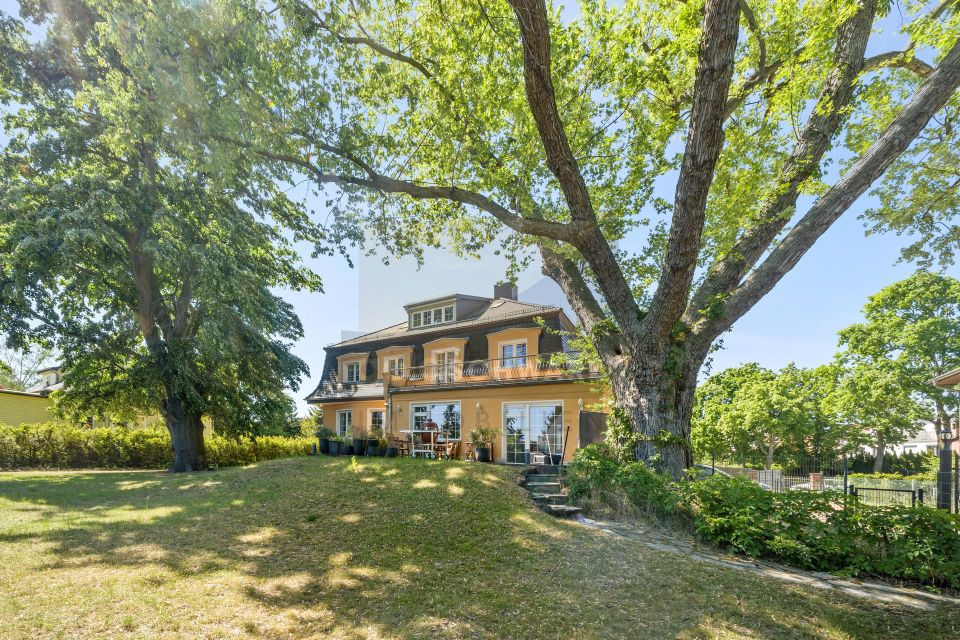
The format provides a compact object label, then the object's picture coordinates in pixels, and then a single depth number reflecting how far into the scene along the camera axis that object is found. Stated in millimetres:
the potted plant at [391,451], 14570
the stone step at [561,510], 7285
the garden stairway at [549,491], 7355
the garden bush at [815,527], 4742
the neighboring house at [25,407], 20797
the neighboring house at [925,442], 30016
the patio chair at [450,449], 14448
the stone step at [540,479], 9586
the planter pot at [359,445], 15164
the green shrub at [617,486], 6668
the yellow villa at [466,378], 15742
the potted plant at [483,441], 14633
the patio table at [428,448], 14449
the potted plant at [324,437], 16167
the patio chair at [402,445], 15109
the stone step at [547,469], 10320
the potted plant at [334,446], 15781
